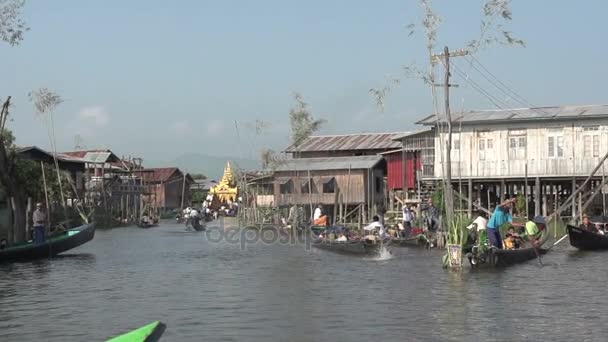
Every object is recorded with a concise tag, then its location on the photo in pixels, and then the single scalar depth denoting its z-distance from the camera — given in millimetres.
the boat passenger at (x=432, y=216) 32625
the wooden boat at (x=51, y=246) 24094
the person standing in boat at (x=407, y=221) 30734
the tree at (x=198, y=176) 109562
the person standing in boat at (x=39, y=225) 25219
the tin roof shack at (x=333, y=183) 46562
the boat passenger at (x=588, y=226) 28422
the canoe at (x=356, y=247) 25328
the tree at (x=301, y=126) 50738
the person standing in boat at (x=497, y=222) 21016
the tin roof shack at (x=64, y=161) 43472
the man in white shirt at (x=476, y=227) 22859
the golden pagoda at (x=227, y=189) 78188
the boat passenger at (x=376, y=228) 26350
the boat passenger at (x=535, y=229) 23897
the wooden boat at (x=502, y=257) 20547
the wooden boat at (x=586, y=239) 27284
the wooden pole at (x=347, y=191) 45781
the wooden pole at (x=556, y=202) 40028
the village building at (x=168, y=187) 76875
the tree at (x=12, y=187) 26906
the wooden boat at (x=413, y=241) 28875
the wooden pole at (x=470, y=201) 33222
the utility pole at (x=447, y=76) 26320
